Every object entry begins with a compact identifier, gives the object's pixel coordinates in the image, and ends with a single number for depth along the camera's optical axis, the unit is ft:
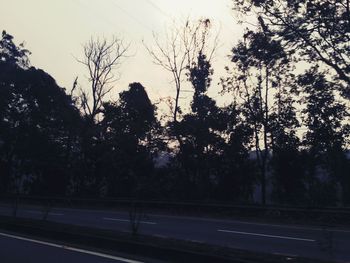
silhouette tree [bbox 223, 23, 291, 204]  104.01
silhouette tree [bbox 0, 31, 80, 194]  143.84
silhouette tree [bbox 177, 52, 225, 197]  110.22
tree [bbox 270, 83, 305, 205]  104.32
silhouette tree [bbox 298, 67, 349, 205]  87.10
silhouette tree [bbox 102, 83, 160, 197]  117.91
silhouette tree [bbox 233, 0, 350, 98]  80.79
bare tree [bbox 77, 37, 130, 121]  150.55
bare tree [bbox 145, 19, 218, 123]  120.88
